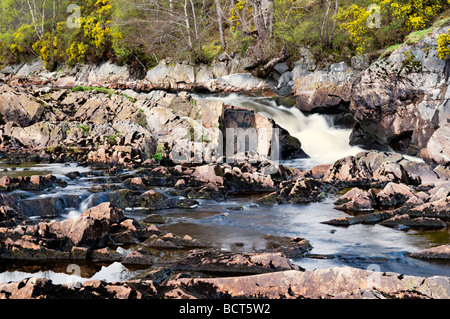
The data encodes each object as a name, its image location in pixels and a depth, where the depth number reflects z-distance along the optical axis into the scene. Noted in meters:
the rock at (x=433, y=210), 9.89
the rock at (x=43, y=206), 9.98
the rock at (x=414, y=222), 9.29
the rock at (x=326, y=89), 24.70
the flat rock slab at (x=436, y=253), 7.18
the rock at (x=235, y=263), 6.37
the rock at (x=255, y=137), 18.39
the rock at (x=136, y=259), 6.93
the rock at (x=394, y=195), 11.25
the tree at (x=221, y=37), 33.69
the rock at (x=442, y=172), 13.81
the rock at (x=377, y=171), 13.77
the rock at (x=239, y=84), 30.61
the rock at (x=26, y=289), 4.75
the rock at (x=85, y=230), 7.57
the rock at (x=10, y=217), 8.40
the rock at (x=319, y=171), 15.14
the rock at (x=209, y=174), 13.29
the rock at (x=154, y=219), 9.64
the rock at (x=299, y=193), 11.70
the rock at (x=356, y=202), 10.89
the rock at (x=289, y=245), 7.53
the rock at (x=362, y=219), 9.65
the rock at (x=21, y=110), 20.38
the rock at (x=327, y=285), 5.00
